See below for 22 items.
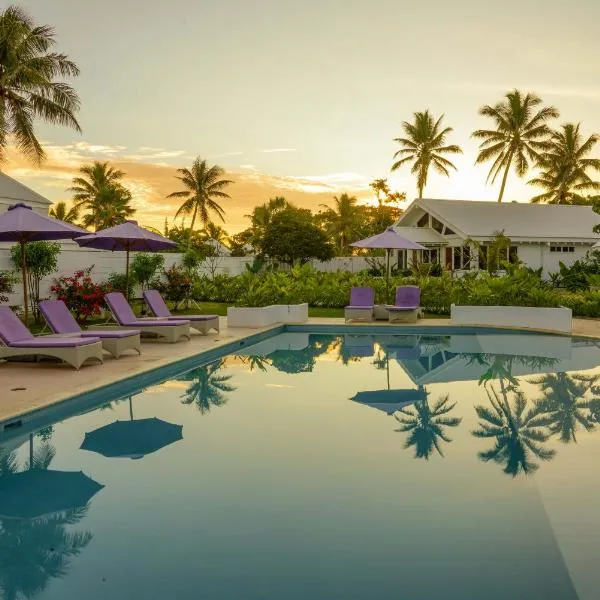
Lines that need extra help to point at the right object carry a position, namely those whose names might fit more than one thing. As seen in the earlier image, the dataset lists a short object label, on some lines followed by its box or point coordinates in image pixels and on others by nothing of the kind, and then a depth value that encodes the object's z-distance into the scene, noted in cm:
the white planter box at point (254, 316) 1753
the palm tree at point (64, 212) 5009
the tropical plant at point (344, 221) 5491
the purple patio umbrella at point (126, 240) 1430
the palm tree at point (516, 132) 4562
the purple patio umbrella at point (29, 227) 1178
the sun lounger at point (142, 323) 1347
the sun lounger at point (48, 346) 1014
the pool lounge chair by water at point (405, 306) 1827
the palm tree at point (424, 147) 4847
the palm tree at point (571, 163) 4966
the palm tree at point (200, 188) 5300
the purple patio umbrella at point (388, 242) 1906
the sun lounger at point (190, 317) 1531
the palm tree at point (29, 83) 2083
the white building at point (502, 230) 3309
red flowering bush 1648
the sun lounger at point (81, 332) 1152
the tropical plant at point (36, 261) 1703
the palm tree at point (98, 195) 4984
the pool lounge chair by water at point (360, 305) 1875
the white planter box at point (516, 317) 1672
